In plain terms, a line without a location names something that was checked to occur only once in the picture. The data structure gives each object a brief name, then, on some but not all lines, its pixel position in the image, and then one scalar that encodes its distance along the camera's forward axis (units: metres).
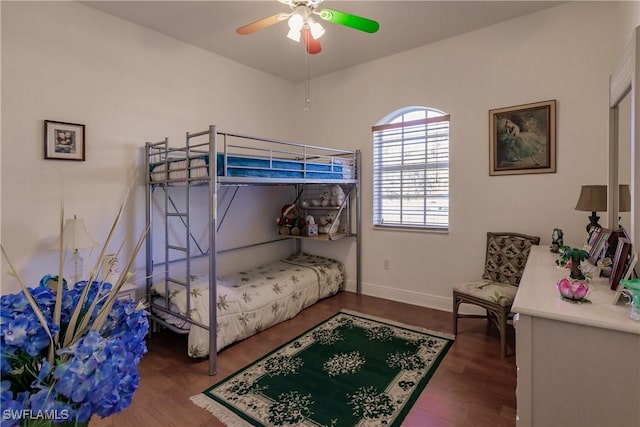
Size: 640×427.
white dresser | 1.08
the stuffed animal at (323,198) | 4.02
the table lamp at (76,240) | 2.25
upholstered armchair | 2.44
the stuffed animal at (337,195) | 3.92
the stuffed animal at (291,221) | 3.96
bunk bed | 2.35
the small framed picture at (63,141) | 2.35
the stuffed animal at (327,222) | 3.90
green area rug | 1.81
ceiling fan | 1.95
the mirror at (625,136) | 1.27
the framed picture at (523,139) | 2.74
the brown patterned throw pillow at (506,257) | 2.78
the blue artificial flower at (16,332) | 0.51
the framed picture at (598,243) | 1.73
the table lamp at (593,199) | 2.11
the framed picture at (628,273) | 1.26
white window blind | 3.41
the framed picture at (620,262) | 1.34
